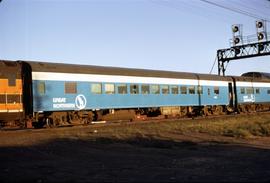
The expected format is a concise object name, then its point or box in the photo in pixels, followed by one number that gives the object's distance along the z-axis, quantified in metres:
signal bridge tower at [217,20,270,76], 51.30
